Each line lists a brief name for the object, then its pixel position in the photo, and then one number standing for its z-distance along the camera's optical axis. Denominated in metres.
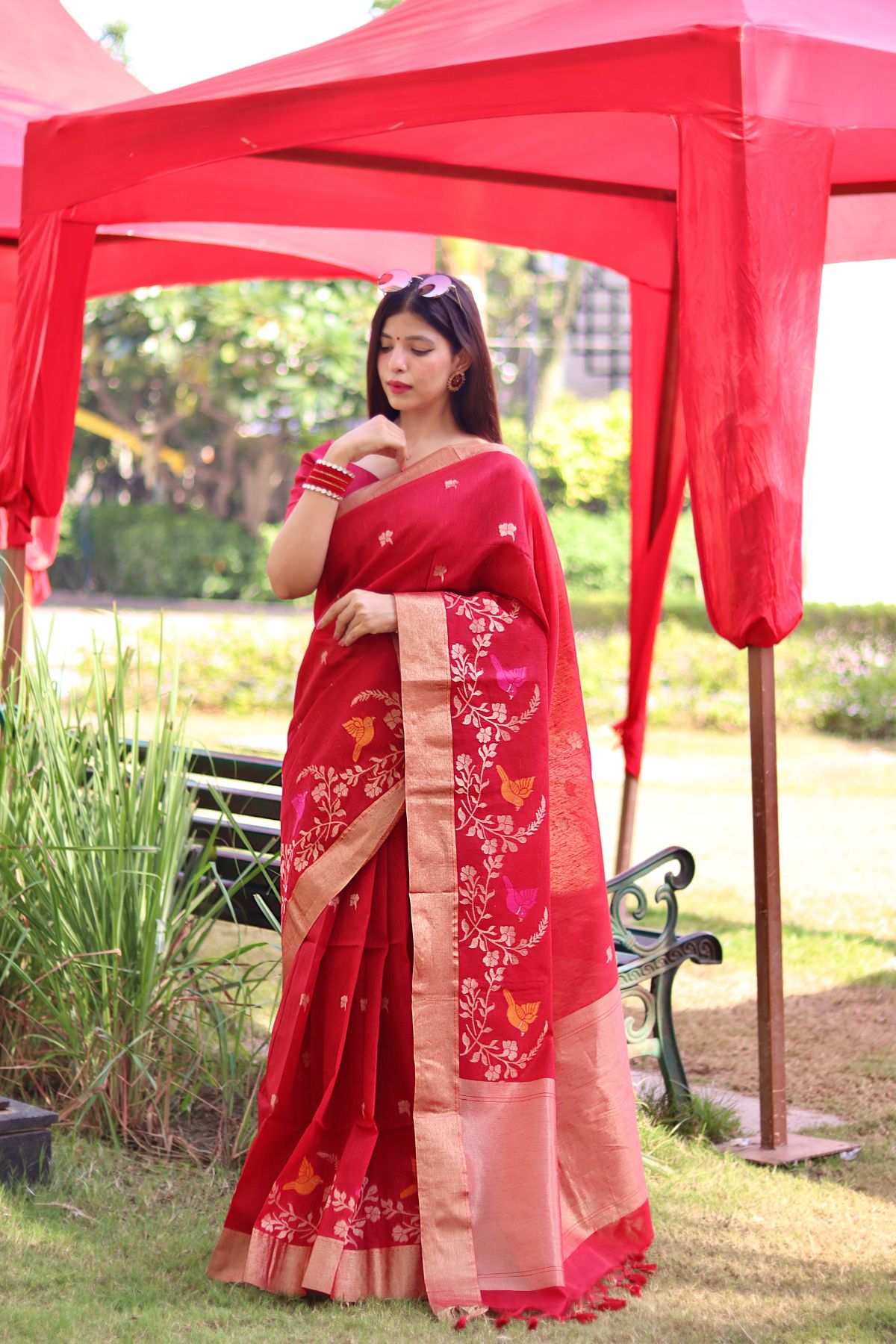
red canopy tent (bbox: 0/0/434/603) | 5.93
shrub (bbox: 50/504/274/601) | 20.70
